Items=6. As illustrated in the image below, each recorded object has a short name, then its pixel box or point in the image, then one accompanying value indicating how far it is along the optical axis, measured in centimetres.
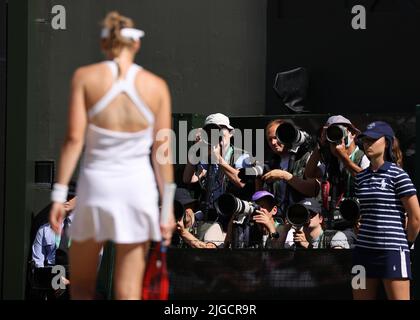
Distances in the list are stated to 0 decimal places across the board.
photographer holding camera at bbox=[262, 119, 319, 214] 1616
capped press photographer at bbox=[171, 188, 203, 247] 1655
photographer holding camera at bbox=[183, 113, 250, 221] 1659
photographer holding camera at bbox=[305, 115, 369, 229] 1578
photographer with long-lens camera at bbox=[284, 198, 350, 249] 1573
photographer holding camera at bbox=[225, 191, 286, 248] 1591
